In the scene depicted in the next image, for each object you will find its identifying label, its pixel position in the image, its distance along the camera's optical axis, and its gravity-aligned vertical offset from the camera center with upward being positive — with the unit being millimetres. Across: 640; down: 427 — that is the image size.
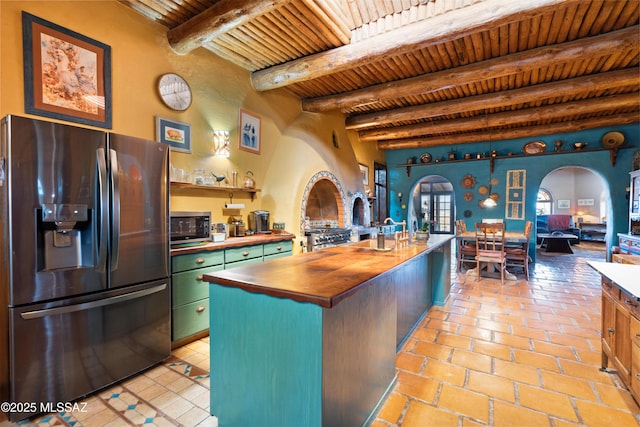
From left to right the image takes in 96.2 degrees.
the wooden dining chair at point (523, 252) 5285 -866
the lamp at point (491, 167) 7559 +1055
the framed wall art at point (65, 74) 2256 +1130
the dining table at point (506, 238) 5340 -605
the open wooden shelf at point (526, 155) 6430 +1287
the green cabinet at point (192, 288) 2688 -789
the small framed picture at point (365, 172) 7798 +942
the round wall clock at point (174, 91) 3131 +1299
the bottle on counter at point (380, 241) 2680 -323
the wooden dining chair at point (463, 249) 5766 -855
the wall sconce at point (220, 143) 3666 +813
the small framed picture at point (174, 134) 3084 +814
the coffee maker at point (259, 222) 4086 -221
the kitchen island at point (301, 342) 1333 -715
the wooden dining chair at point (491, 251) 5012 -814
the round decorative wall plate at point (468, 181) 7953 +704
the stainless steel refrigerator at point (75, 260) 1766 -374
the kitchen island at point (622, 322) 1698 -780
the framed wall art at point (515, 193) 7395 +347
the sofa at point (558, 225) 10675 -713
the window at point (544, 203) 12508 +147
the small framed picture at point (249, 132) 4055 +1079
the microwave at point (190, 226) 2881 -207
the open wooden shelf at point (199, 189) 3186 +223
